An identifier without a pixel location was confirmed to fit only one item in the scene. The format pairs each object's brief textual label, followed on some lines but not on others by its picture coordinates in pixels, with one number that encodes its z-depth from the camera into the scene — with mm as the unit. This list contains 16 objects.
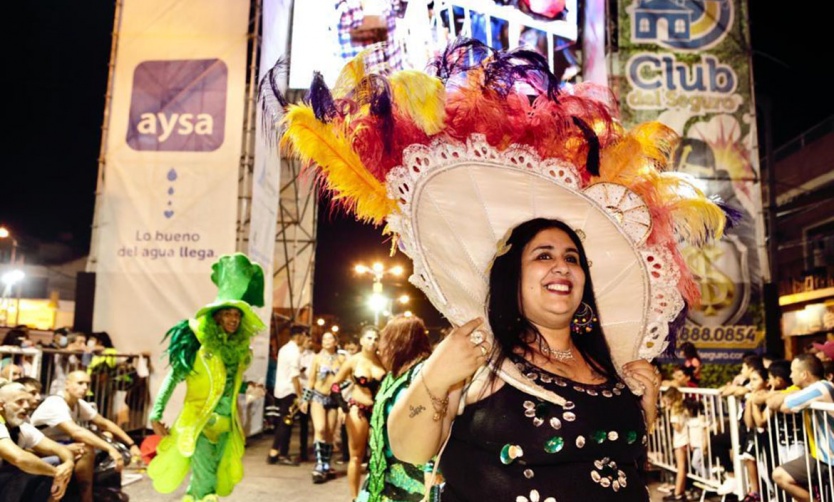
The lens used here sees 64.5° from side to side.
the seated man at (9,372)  5352
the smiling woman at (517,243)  1909
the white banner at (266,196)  10211
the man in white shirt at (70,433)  5262
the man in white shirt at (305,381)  9540
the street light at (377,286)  19203
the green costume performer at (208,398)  4988
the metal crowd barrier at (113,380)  7980
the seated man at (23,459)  4383
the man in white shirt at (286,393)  9008
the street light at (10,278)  26594
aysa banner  9859
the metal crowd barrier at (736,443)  4982
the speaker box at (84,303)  9844
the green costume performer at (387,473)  3853
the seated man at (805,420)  4914
